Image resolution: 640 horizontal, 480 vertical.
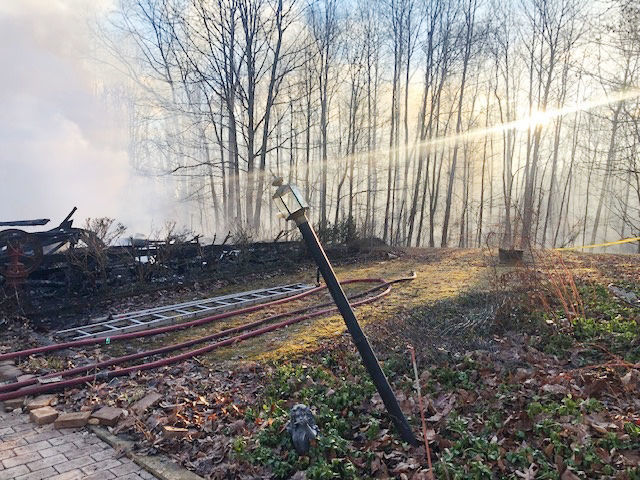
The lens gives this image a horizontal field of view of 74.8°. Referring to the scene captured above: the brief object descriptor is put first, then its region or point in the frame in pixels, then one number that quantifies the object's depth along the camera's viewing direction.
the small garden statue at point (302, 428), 3.29
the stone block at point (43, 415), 4.04
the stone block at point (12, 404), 4.35
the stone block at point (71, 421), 3.97
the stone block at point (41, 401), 4.32
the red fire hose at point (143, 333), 5.69
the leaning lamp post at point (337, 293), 3.15
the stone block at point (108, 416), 3.98
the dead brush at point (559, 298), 5.62
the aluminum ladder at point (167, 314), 6.85
